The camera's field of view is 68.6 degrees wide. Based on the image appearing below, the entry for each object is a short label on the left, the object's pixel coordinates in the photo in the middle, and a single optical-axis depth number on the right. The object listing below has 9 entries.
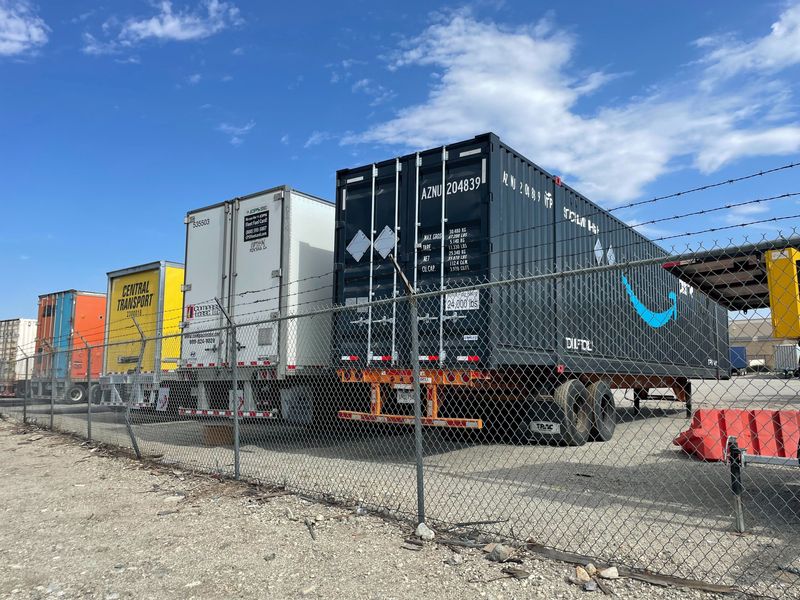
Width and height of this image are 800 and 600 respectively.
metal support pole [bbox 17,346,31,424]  13.42
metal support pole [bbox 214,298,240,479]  6.48
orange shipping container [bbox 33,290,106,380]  19.19
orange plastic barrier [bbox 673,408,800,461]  6.76
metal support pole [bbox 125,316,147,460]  8.22
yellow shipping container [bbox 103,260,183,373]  14.59
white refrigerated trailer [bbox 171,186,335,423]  9.34
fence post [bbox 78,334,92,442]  9.79
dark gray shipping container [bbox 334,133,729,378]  7.85
